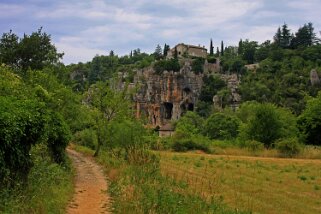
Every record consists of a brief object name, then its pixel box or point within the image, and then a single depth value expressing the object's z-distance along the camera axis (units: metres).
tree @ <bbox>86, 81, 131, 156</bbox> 31.67
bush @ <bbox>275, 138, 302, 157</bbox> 37.25
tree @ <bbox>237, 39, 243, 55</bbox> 160.62
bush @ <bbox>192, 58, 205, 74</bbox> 129.12
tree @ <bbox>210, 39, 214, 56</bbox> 157.98
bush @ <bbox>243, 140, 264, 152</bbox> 40.33
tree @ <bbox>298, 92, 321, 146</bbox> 47.03
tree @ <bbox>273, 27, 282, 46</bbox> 149.95
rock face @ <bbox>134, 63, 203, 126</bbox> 121.19
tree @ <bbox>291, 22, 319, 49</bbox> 144.15
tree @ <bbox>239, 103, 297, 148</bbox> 44.03
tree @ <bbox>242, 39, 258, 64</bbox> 151.12
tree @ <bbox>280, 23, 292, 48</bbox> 148.25
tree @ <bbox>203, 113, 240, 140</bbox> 67.12
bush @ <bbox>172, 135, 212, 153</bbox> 43.15
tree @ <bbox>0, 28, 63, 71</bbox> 38.53
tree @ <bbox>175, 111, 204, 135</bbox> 88.60
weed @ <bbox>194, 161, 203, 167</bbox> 27.14
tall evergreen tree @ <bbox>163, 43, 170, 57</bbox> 161.25
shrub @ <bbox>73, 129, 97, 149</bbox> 42.72
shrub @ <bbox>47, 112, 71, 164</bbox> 19.19
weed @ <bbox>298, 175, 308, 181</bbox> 22.32
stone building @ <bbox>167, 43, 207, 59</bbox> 159.50
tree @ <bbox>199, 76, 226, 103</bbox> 120.06
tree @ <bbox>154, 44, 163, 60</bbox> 160.19
